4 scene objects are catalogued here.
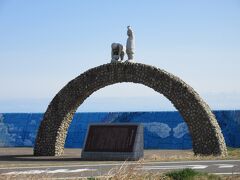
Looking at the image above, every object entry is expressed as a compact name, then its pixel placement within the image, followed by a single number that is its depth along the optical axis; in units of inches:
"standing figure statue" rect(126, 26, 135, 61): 975.6
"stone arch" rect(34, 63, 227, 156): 921.5
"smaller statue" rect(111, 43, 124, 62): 988.8
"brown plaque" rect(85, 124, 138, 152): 898.9
